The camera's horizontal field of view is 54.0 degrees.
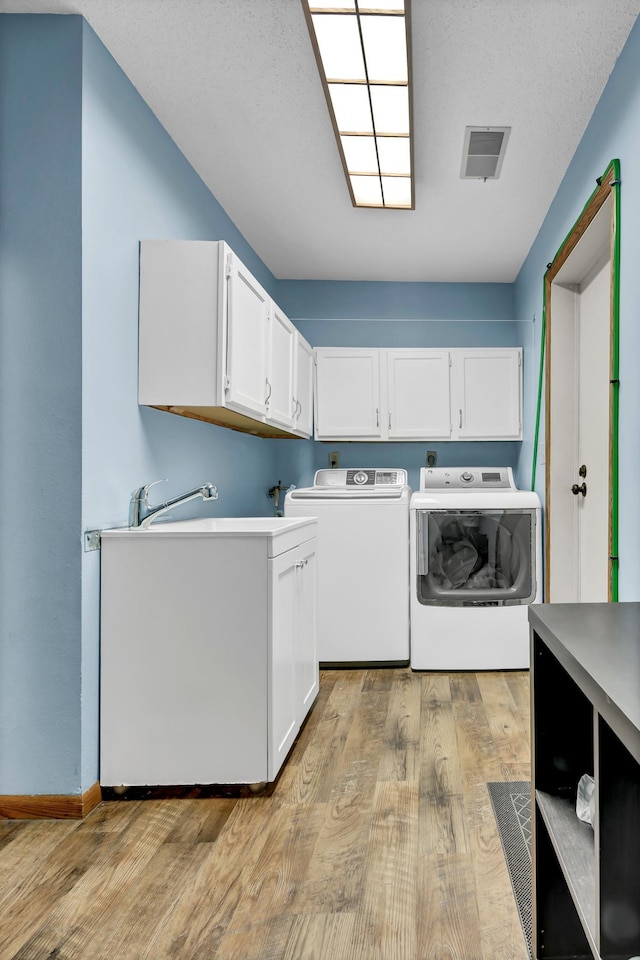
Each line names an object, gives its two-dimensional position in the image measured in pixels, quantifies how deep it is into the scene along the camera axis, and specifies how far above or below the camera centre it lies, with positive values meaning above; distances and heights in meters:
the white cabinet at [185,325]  2.22 +0.56
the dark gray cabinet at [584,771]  0.85 -0.47
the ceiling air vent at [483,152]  2.50 +1.39
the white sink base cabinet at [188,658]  1.96 -0.55
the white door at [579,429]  2.74 +0.26
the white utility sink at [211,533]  1.96 -0.17
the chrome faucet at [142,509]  2.10 -0.10
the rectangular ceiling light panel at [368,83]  1.75 +1.31
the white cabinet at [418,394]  4.01 +0.57
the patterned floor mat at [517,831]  1.44 -0.96
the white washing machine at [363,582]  3.39 -0.54
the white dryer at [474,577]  3.32 -0.50
